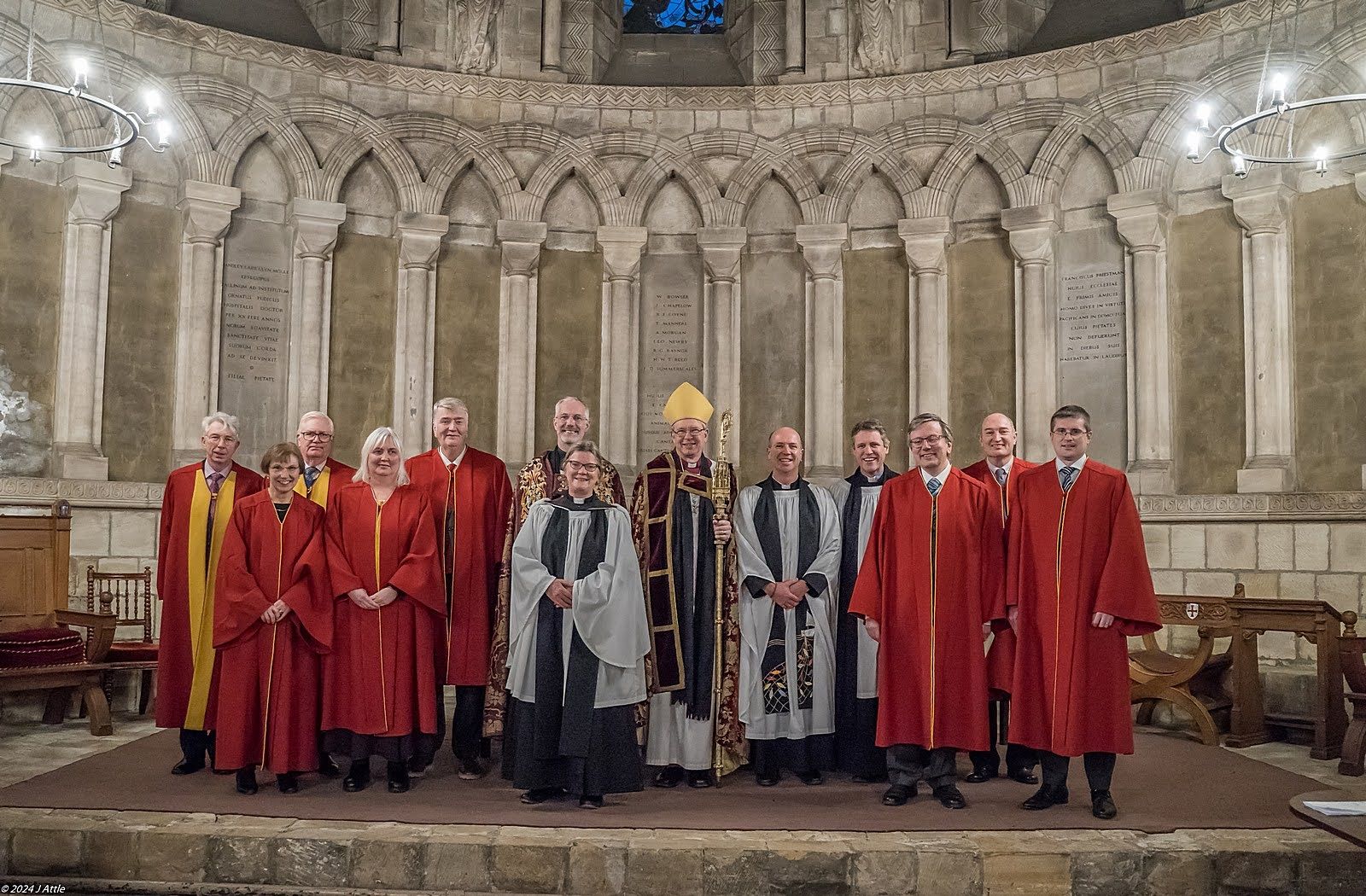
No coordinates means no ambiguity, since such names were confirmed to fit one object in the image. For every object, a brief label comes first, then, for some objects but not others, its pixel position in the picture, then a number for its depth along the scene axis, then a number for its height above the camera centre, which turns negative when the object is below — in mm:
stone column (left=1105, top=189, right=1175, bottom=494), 8266 +1386
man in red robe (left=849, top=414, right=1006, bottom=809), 4910 -340
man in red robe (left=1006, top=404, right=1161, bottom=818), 4617 -310
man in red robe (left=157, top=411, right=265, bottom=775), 5480 -212
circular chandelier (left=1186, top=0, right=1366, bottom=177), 6078 +2322
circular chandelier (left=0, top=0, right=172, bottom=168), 5887 +2232
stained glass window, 10094 +4331
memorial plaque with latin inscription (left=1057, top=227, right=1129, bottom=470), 8531 +1416
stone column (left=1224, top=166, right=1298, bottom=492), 7844 +1409
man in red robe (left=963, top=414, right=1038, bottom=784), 5164 -503
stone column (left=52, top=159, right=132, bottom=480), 7910 +1331
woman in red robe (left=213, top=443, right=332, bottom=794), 4949 -472
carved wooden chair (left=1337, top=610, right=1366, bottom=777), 5629 -797
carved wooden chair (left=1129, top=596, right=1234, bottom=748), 6430 -816
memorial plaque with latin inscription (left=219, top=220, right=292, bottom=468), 8672 +1377
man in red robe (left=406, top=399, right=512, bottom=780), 5492 -117
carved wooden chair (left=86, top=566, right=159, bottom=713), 6781 -639
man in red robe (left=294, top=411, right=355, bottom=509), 5707 +290
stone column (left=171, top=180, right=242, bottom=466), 8359 +1445
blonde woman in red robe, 5039 -436
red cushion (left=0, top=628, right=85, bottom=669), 6195 -702
